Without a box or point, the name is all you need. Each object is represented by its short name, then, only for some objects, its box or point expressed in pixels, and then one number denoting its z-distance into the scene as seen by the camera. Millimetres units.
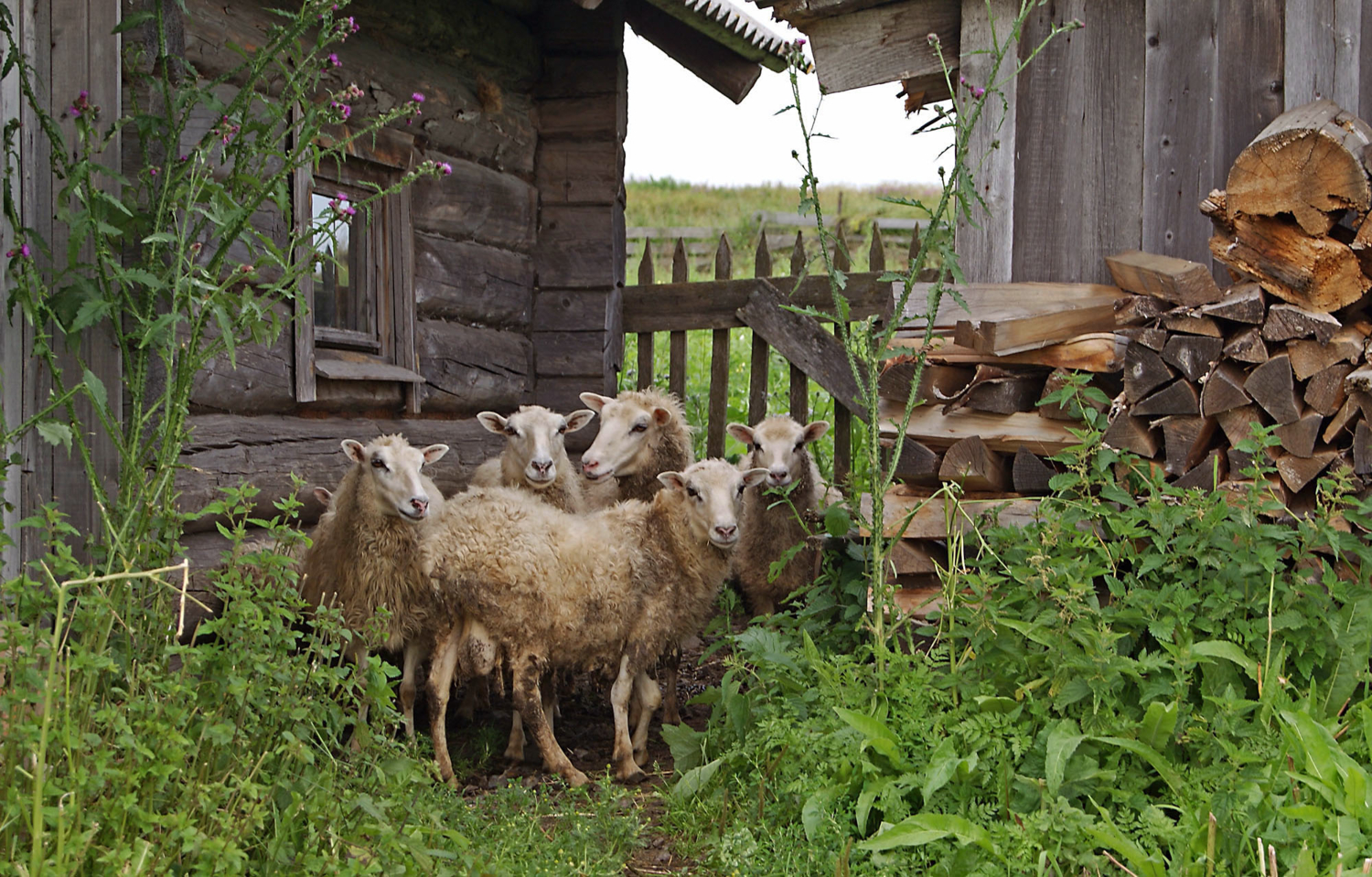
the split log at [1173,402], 4137
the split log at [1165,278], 4246
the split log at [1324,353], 3873
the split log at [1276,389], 3953
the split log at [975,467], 4723
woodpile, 3924
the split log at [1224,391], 4012
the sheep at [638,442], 6531
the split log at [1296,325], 3891
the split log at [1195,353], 4094
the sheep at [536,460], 5992
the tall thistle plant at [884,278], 3914
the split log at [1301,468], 3981
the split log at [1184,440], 4148
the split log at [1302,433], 3969
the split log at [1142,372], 4211
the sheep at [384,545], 4992
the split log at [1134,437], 4277
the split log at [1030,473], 4641
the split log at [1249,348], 3998
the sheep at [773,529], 5957
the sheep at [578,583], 4898
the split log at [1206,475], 4121
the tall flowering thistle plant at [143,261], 3473
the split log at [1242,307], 4016
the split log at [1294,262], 3938
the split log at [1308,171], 3855
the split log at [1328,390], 3896
